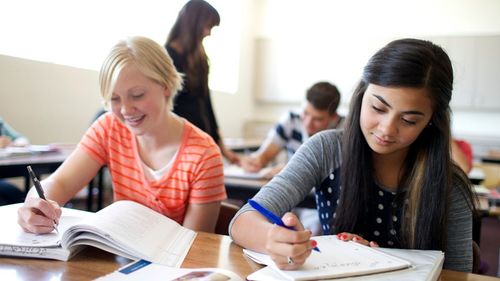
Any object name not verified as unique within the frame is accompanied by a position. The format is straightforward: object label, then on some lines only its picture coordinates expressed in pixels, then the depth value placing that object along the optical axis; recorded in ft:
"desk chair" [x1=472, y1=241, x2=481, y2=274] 3.55
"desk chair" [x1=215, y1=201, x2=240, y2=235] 4.28
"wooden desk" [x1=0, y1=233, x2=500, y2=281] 2.38
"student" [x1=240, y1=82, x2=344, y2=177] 7.87
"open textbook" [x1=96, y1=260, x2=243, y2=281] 2.30
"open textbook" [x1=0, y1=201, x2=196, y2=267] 2.61
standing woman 6.93
